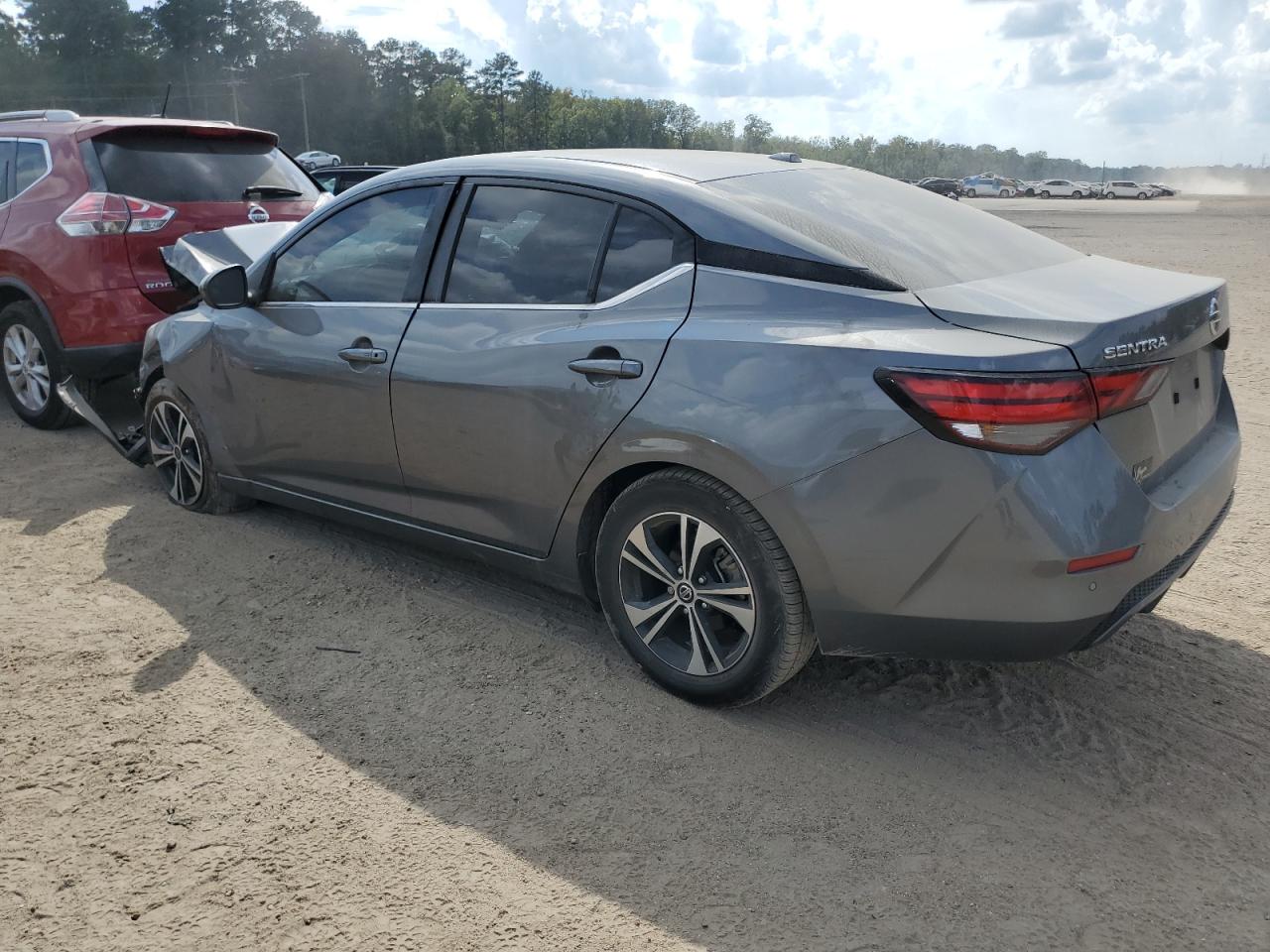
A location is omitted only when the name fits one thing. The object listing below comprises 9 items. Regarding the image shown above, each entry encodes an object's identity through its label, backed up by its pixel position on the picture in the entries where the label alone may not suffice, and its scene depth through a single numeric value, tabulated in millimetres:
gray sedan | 2818
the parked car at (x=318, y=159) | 37934
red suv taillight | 6320
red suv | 6348
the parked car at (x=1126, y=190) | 84169
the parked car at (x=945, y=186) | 65375
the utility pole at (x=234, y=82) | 93488
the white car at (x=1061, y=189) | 85250
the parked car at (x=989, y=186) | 86056
